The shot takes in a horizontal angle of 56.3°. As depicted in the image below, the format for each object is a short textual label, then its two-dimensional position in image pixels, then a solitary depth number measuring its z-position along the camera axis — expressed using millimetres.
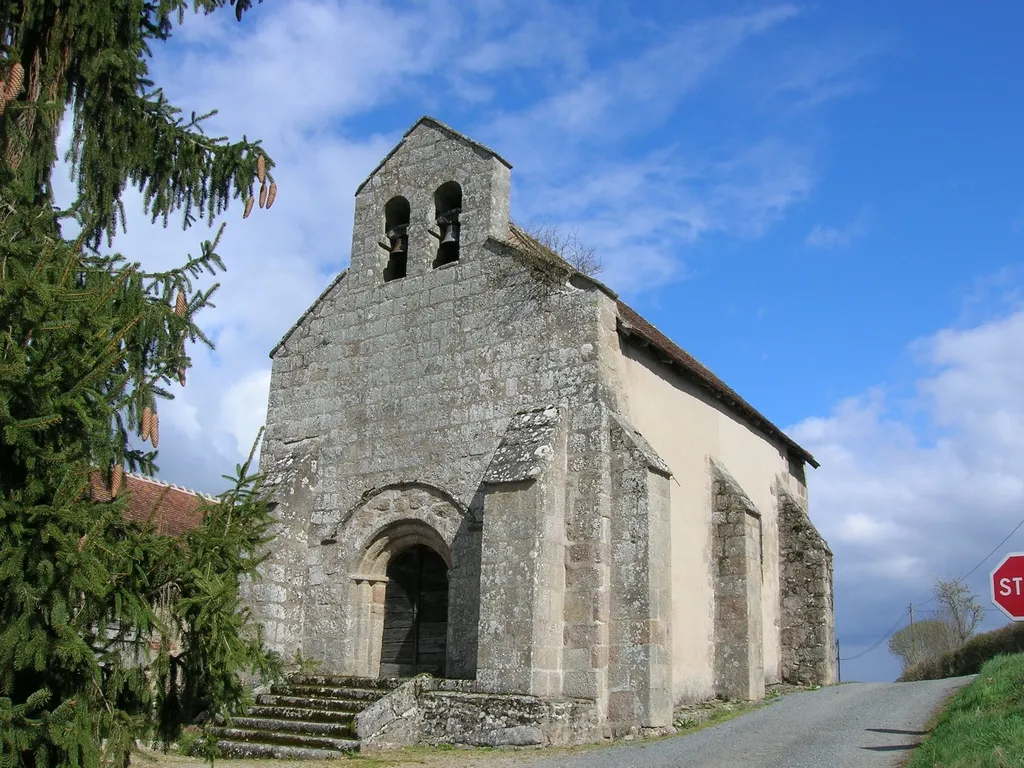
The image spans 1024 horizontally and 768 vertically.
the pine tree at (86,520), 5891
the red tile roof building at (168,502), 17516
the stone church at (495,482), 11438
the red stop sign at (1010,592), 6895
